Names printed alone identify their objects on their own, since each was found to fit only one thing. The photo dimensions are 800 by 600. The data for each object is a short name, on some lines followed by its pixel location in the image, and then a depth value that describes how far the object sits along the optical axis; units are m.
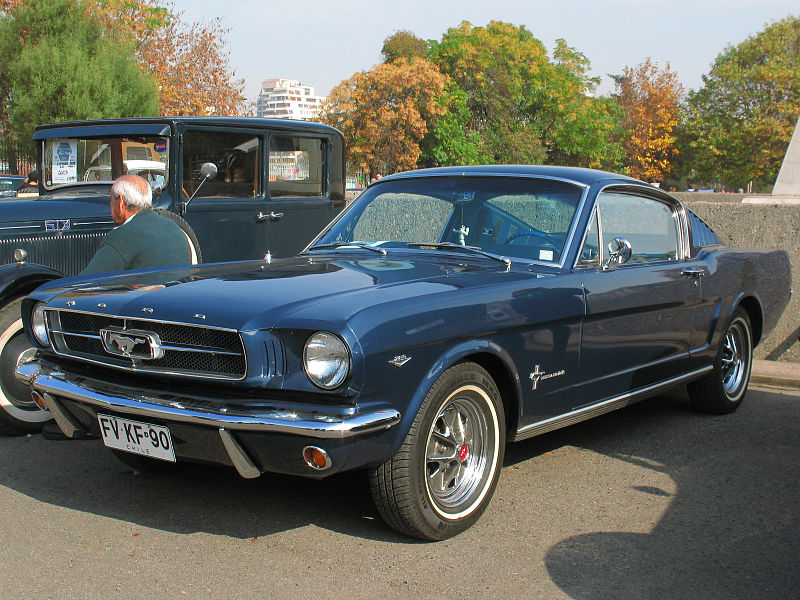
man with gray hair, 4.96
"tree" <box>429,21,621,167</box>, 56.00
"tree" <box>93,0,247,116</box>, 29.72
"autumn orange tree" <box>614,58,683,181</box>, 56.50
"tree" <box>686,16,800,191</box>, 49.81
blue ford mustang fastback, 3.24
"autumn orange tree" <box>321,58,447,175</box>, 46.94
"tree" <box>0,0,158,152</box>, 22.72
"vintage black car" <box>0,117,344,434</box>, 6.30
